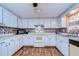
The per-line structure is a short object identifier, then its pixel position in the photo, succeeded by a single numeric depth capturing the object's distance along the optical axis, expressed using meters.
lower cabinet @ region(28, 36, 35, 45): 3.47
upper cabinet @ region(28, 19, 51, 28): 3.74
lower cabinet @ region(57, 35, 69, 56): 1.63
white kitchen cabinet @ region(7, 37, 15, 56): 1.80
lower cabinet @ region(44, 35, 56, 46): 3.40
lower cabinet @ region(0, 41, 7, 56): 1.48
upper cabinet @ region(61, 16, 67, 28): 3.16
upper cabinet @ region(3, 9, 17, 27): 2.10
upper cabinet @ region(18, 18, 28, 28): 3.77
